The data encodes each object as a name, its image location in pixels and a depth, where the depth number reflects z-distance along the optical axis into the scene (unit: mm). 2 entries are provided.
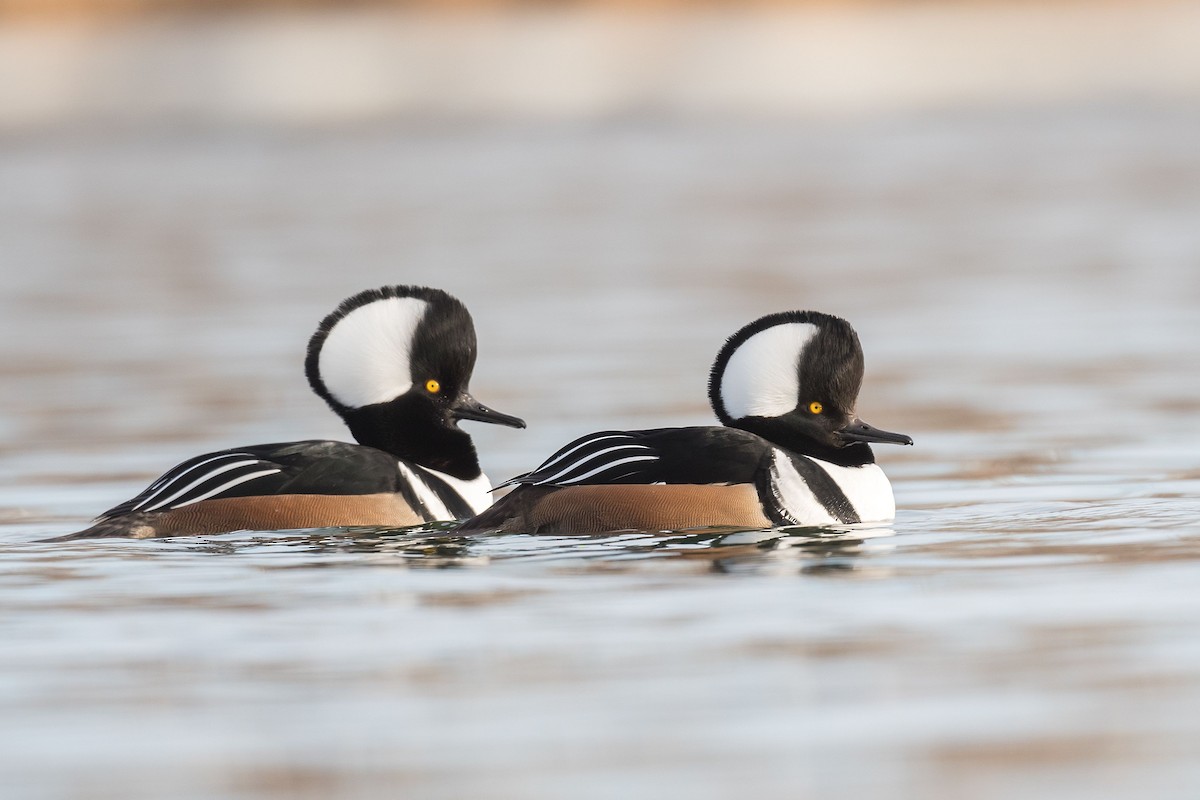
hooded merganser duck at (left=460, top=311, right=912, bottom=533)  16969
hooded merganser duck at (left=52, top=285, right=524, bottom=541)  17484
